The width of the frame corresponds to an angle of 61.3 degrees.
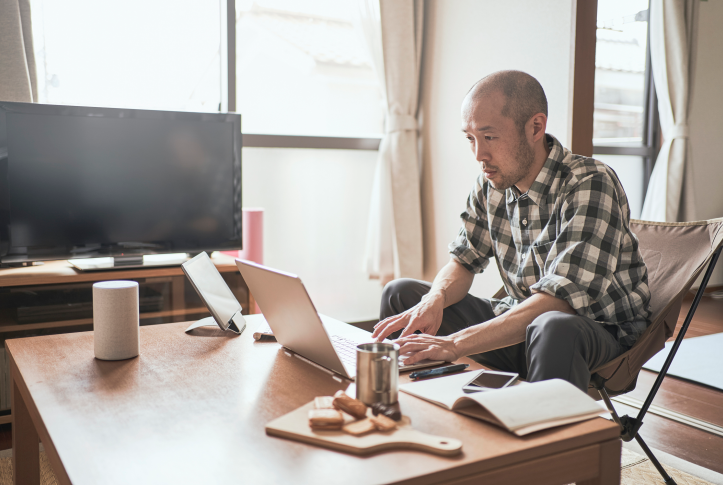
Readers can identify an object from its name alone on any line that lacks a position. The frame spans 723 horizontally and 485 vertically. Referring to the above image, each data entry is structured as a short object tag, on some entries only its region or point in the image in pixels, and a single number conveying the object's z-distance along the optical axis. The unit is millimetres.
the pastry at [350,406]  852
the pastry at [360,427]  810
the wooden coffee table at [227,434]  736
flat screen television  2197
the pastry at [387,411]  853
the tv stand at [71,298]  2098
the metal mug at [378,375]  895
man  1255
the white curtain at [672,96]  4055
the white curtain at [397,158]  3172
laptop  1083
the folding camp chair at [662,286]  1405
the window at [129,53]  2582
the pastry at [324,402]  873
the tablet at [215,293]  1383
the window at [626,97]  4109
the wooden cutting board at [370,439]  774
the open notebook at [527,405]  835
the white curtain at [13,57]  2281
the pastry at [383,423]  817
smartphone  999
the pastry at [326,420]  823
